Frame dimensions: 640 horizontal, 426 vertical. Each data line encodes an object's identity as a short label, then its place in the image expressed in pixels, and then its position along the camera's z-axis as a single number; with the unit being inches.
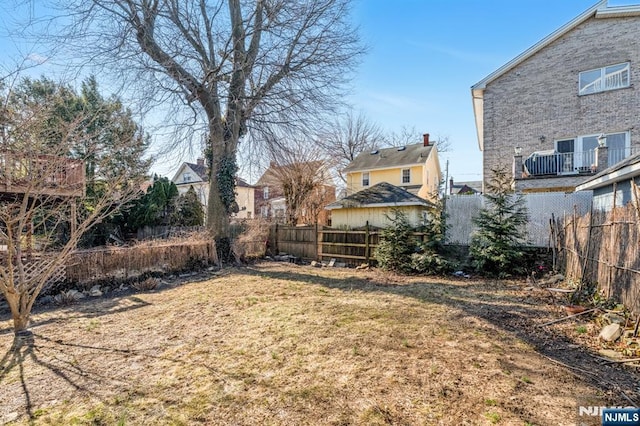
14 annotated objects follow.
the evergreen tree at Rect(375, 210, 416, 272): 397.4
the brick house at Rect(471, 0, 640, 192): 491.5
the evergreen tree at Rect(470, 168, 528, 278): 354.0
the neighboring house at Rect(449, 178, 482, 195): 1778.8
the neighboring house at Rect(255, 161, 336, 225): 723.4
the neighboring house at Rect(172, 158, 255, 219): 1147.9
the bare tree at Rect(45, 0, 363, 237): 391.2
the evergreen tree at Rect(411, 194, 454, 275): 375.6
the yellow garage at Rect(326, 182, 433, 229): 468.3
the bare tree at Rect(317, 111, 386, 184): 1165.7
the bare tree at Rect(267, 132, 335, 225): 723.4
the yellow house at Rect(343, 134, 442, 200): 896.3
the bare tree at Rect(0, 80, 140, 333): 183.5
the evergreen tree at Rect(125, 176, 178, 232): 574.2
